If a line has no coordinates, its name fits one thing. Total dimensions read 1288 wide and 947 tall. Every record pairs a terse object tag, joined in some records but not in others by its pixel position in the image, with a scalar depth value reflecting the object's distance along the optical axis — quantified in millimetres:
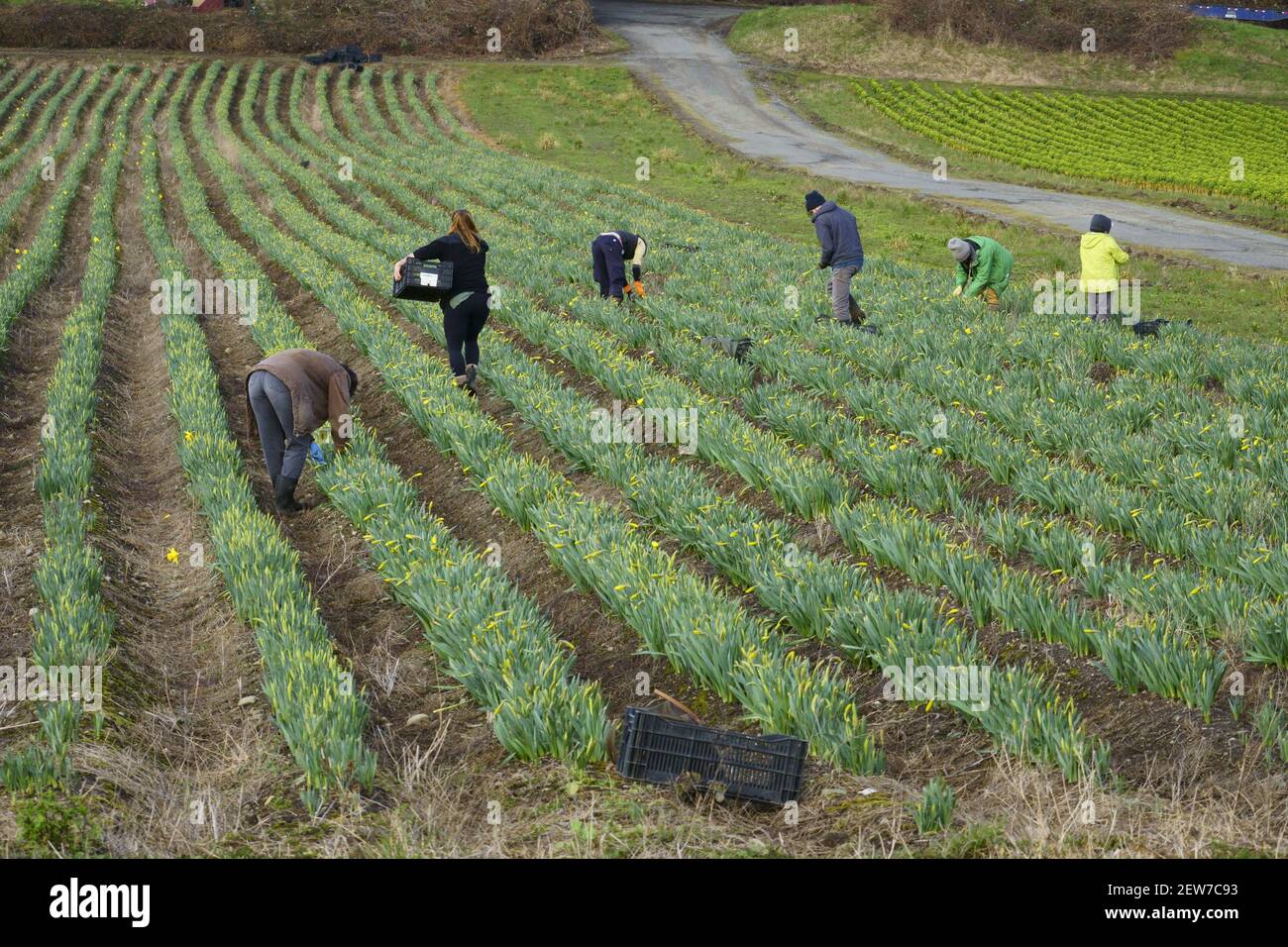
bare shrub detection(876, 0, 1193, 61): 43094
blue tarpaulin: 52125
